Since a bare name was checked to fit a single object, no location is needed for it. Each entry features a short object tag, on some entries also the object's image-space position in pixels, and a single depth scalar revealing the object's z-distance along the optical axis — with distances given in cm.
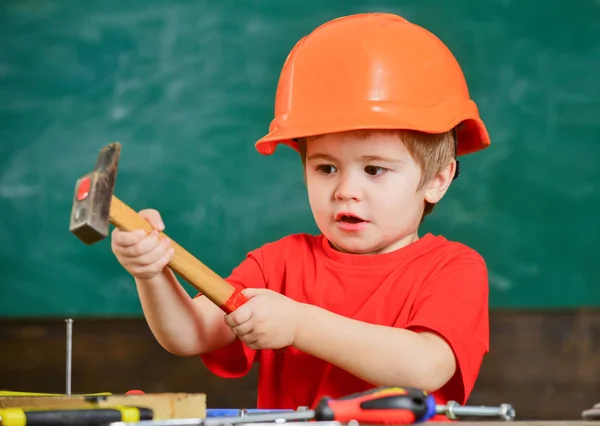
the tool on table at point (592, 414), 206
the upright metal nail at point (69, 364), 210
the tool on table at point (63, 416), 187
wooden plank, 192
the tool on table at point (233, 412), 203
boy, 221
